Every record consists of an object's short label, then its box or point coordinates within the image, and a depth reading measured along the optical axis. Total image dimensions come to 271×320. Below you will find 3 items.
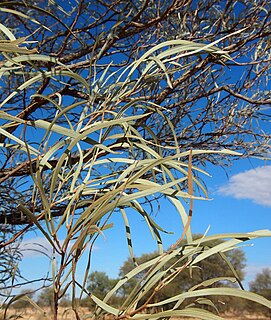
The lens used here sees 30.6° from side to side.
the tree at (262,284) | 15.06
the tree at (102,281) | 13.50
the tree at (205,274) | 12.36
